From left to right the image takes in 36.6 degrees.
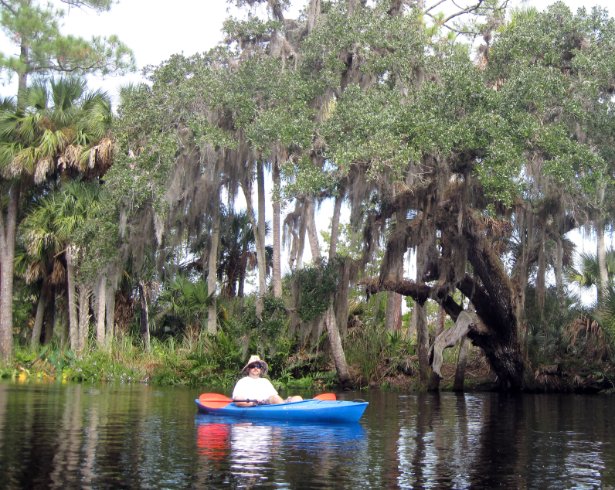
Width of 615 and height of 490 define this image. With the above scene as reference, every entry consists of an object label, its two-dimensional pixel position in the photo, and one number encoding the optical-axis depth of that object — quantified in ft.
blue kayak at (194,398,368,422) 53.01
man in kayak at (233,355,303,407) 57.52
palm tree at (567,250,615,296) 103.60
